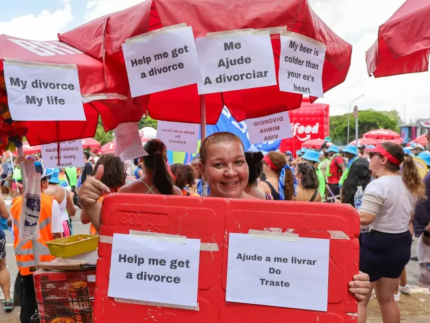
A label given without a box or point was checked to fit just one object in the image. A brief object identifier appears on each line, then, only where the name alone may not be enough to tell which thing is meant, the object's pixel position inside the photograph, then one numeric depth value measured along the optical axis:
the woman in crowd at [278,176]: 5.79
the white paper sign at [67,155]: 4.39
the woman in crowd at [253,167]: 4.93
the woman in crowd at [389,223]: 4.12
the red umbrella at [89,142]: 21.83
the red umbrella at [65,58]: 2.33
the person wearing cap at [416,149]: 13.04
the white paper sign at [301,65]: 2.67
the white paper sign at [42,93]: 2.18
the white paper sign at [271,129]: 4.61
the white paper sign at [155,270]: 1.96
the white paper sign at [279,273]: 1.87
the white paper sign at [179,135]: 4.97
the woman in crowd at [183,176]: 7.16
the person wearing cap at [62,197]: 6.32
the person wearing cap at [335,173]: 11.73
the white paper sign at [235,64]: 2.49
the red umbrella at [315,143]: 19.04
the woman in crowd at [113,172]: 4.96
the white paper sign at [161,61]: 2.40
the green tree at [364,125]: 104.31
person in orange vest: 4.37
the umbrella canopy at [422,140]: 18.98
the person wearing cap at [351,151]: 9.86
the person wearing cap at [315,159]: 9.32
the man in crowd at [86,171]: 8.64
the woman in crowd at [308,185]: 5.84
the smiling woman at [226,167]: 2.56
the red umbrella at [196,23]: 2.53
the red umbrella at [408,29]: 2.65
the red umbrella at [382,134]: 23.39
